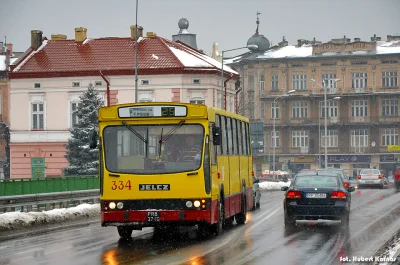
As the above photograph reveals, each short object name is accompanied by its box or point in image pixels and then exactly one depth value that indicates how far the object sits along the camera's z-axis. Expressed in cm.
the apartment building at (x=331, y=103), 11000
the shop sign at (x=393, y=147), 10831
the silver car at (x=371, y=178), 6706
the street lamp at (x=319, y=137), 10301
